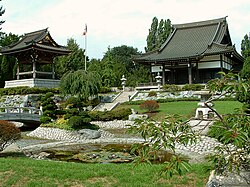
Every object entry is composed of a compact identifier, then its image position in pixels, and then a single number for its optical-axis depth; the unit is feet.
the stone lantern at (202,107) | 49.60
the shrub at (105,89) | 100.67
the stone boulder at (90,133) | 51.30
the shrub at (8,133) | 33.01
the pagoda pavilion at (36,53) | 99.85
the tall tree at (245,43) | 167.84
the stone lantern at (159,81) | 99.61
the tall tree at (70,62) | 145.21
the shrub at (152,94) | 91.71
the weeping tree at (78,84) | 73.67
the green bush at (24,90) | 93.76
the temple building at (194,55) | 101.09
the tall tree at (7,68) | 124.47
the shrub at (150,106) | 71.00
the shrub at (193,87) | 91.91
